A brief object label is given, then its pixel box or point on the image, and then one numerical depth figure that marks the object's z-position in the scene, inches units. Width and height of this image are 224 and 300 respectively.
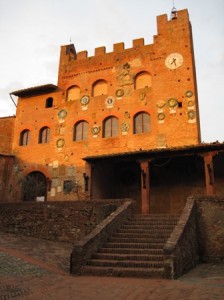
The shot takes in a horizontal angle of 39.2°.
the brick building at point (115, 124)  726.5
